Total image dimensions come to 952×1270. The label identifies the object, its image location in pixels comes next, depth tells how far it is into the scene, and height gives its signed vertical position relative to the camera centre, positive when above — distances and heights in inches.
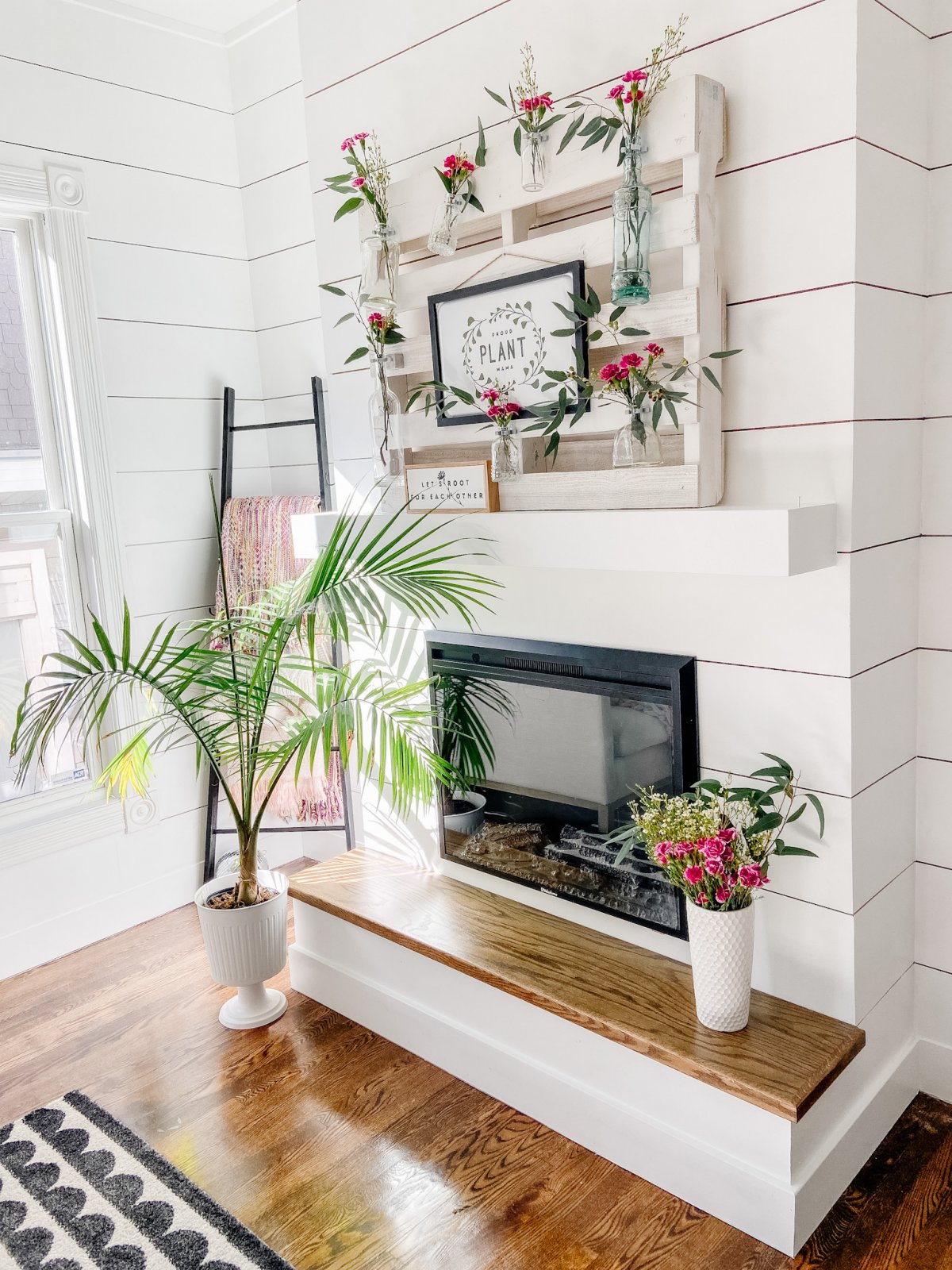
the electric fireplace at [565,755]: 76.8 -24.8
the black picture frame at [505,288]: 72.2 +13.9
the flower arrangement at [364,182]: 83.5 +25.6
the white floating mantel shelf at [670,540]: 59.5 -5.5
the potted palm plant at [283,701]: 81.0 -20.0
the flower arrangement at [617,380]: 66.9 +5.6
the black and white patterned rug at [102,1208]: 67.7 -52.9
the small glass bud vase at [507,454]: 77.4 +1.0
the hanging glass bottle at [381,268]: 84.1 +17.8
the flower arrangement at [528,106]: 71.0 +26.5
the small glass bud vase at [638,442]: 67.9 +1.2
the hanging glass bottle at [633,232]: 65.2 +15.2
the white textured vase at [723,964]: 66.2 -34.9
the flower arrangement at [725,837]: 65.3 -26.0
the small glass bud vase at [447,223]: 78.3 +19.8
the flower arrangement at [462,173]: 77.0 +23.5
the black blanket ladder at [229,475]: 112.8 +0.5
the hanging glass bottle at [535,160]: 72.2 +22.7
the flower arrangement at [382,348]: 86.0 +11.4
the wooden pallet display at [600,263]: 64.7 +15.4
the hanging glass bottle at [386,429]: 86.7 +4.0
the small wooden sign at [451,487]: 79.0 -1.5
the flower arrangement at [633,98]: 64.8 +24.2
